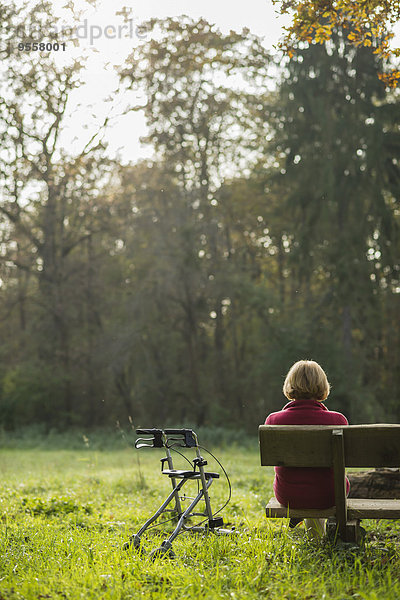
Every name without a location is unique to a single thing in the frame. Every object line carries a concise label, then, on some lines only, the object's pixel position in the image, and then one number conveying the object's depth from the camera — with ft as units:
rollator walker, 16.09
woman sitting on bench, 15.26
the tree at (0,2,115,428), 76.79
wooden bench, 14.48
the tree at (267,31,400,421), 67.46
